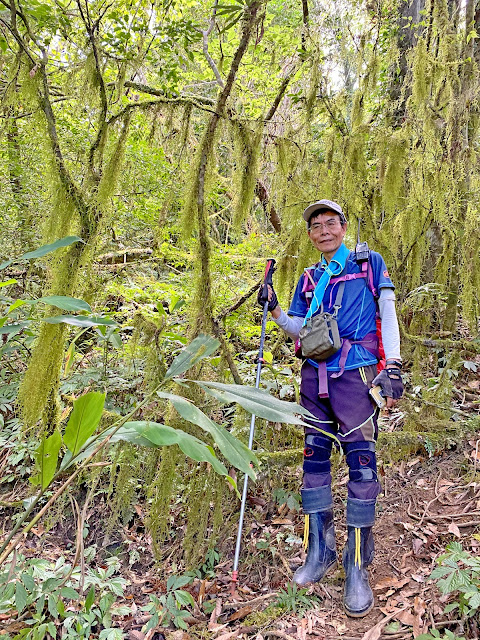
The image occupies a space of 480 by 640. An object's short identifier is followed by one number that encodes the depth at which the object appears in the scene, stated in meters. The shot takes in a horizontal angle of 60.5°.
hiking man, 2.33
